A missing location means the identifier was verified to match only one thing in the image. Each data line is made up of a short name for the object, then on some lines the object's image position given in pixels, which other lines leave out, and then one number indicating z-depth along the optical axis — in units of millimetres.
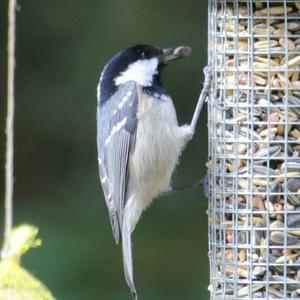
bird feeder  5223
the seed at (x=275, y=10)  5215
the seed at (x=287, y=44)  5215
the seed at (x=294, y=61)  5211
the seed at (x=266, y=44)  5250
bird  6074
